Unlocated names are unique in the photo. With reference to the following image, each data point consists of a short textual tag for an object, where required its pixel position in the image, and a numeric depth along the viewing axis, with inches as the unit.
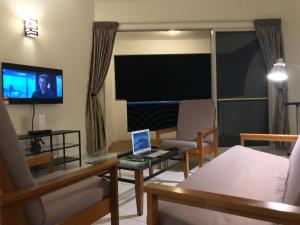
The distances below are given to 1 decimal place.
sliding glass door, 196.4
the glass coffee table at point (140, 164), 86.8
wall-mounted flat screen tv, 128.4
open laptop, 109.8
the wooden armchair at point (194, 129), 134.4
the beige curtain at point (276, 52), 185.9
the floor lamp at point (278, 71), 105.2
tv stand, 134.8
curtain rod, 191.9
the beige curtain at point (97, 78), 188.4
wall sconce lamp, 141.9
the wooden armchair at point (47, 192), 45.2
